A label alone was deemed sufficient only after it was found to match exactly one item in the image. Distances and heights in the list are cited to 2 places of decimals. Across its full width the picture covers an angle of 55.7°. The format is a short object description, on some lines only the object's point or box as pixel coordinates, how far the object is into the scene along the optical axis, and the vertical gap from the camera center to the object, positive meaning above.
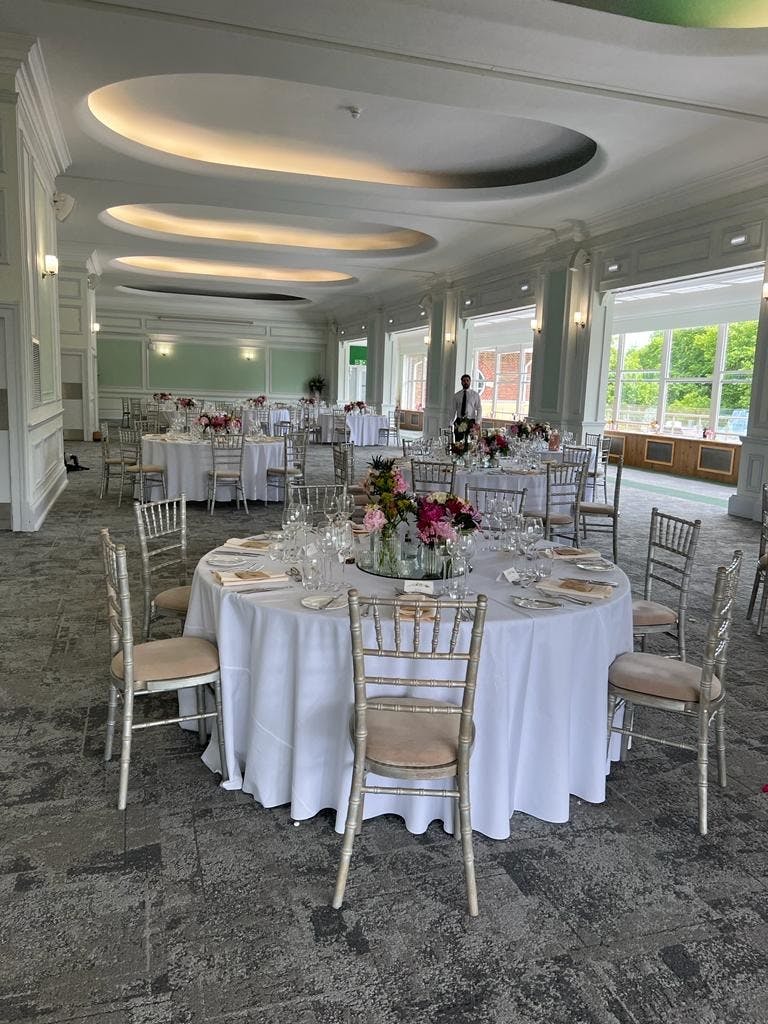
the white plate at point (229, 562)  3.16 -0.73
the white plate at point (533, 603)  2.69 -0.72
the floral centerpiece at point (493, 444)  7.62 -0.38
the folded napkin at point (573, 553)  3.56 -0.70
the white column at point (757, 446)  8.52 -0.33
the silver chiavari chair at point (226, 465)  8.65 -0.82
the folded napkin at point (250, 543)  3.51 -0.71
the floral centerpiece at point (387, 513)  3.05 -0.46
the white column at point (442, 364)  15.15 +0.87
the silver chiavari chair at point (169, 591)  3.51 -0.95
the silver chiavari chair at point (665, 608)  3.51 -0.96
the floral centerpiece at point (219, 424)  9.27 -0.36
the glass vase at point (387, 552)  3.19 -0.65
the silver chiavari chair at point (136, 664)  2.66 -1.02
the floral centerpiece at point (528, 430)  8.84 -0.27
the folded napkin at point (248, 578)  2.89 -0.73
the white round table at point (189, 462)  8.81 -0.81
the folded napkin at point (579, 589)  2.87 -0.72
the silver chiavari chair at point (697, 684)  2.65 -1.01
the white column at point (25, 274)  6.11 +1.08
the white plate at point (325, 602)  2.61 -0.73
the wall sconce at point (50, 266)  8.12 +1.40
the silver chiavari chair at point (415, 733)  2.13 -1.03
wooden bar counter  13.23 -0.79
